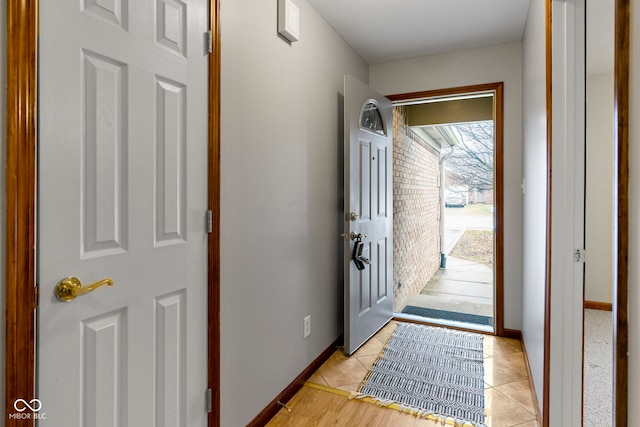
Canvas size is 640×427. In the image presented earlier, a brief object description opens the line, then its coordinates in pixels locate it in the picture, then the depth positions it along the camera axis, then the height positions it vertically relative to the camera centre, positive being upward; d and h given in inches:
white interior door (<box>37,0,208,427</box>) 38.5 -0.1
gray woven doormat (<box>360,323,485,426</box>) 79.0 -43.0
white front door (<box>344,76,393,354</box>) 102.6 -0.4
